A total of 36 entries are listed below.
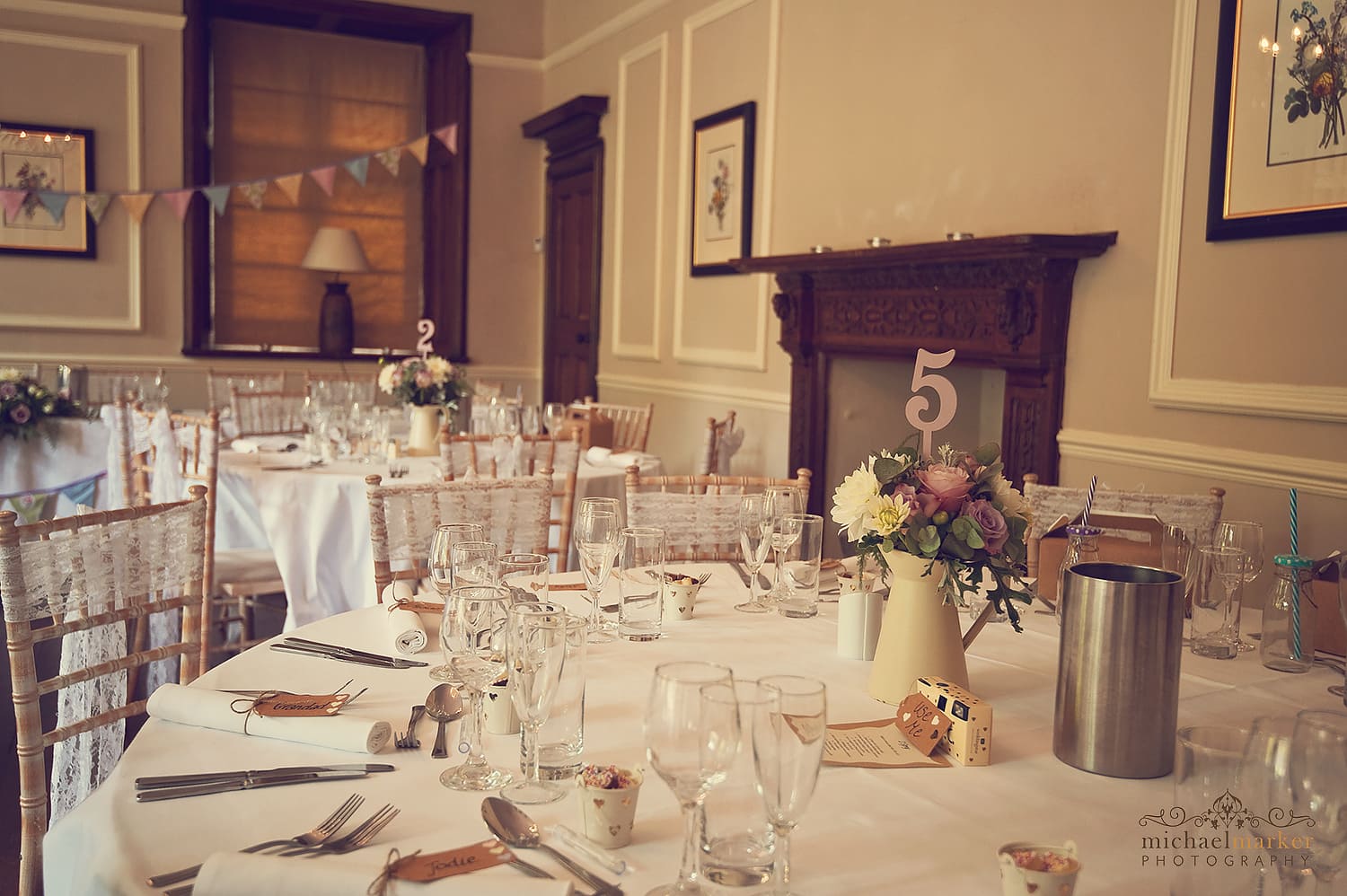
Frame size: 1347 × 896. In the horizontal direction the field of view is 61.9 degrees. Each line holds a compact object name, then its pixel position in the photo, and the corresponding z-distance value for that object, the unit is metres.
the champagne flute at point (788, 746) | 0.88
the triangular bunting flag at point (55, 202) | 6.73
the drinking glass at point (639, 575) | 1.75
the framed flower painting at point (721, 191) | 5.54
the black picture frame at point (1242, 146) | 2.92
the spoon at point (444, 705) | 1.34
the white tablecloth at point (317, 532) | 3.41
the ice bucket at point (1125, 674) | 1.24
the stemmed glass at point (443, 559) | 1.55
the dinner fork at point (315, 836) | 0.97
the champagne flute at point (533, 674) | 1.11
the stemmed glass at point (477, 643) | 1.26
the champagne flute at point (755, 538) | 1.90
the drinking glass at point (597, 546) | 1.73
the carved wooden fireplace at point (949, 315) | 3.59
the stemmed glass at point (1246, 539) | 1.91
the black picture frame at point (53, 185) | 6.69
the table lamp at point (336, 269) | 7.43
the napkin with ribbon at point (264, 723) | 1.25
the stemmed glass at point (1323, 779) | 0.89
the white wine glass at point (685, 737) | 0.91
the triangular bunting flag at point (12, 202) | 6.68
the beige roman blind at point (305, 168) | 7.57
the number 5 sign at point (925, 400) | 1.51
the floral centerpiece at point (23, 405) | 4.71
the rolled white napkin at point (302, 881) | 0.91
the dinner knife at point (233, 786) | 1.13
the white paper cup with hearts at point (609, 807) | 1.04
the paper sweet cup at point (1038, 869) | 0.92
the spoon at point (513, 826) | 1.04
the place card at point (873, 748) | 1.27
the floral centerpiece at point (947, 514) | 1.40
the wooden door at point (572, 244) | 7.21
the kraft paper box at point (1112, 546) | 1.96
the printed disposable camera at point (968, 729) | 1.28
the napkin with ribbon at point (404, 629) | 1.65
